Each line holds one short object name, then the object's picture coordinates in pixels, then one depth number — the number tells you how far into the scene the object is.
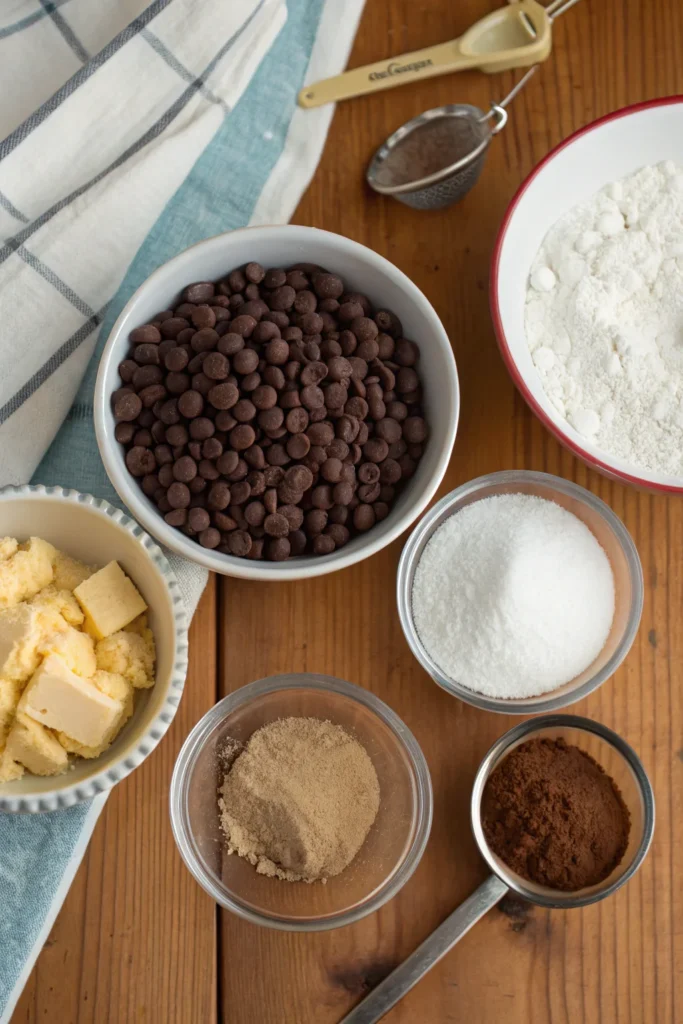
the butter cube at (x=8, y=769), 0.68
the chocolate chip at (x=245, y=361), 0.71
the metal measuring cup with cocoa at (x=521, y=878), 0.73
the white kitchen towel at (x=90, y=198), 0.73
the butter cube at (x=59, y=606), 0.69
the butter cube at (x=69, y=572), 0.71
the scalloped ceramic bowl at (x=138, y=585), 0.68
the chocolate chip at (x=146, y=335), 0.72
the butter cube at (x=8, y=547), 0.70
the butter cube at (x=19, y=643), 0.68
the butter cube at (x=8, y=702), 0.68
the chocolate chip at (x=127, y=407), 0.72
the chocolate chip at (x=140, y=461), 0.72
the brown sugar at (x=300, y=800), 0.72
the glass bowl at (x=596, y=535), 0.74
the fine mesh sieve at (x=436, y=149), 0.76
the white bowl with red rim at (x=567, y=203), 0.72
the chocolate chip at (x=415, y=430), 0.73
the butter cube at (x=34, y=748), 0.68
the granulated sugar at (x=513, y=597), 0.73
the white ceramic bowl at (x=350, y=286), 0.71
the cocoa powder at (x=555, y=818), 0.73
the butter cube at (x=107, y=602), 0.70
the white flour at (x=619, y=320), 0.73
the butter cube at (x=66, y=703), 0.67
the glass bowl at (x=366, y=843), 0.74
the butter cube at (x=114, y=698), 0.69
